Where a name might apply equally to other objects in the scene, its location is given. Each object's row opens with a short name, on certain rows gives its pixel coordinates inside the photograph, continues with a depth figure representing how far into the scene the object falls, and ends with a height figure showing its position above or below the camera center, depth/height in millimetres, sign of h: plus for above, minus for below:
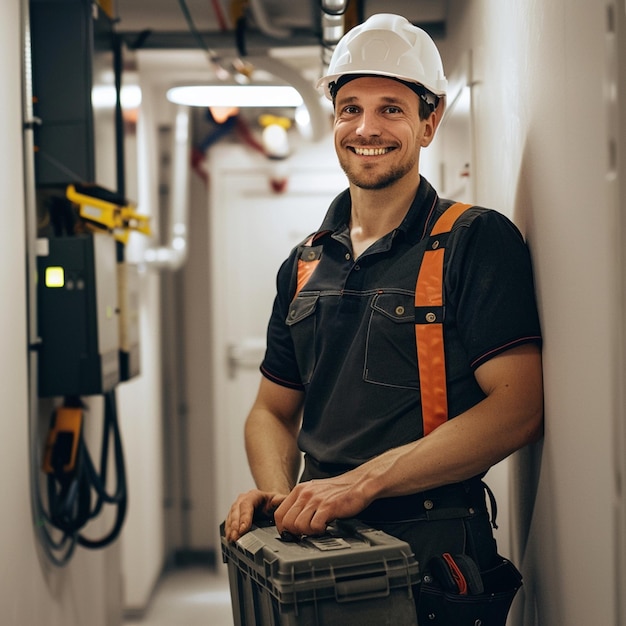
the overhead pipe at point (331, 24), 2637 +913
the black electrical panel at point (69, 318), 2568 -18
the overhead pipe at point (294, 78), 3510 +922
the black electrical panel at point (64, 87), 2555 +656
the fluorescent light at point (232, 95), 3205 +785
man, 1523 -74
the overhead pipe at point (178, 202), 4641 +566
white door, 4957 +271
